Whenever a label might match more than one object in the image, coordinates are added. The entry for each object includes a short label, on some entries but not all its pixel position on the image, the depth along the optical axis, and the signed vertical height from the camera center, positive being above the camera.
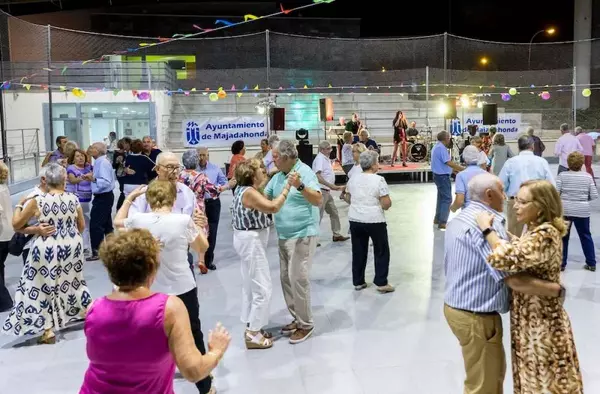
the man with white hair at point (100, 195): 6.58 -0.53
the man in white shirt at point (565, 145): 9.96 -0.12
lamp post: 24.99 +4.64
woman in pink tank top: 1.83 -0.58
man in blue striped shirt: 2.59 -0.68
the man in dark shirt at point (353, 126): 14.12 +0.39
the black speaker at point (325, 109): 14.38 +0.82
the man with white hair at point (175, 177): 3.89 -0.22
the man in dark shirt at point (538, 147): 12.42 -0.18
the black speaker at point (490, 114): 13.35 +0.57
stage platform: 13.62 -0.71
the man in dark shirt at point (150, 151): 6.79 -0.05
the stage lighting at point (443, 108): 13.89 +0.82
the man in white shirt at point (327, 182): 7.22 -0.47
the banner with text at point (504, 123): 15.20 +0.43
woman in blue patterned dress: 4.22 -0.84
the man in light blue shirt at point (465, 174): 5.88 -0.34
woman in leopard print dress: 2.36 -0.68
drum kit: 14.69 -0.17
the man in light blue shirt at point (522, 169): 5.76 -0.30
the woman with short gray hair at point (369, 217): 5.15 -0.65
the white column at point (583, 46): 19.61 +3.10
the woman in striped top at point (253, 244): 3.93 -0.68
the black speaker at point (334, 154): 15.45 -0.30
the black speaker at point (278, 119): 11.34 +0.47
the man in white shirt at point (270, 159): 7.56 -0.19
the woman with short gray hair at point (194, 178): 5.63 -0.31
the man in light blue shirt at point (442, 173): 8.05 -0.44
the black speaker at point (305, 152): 9.13 -0.14
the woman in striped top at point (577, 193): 5.67 -0.53
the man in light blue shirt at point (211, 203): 6.29 -0.61
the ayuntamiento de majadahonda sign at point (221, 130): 12.23 +0.31
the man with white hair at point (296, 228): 4.15 -0.59
